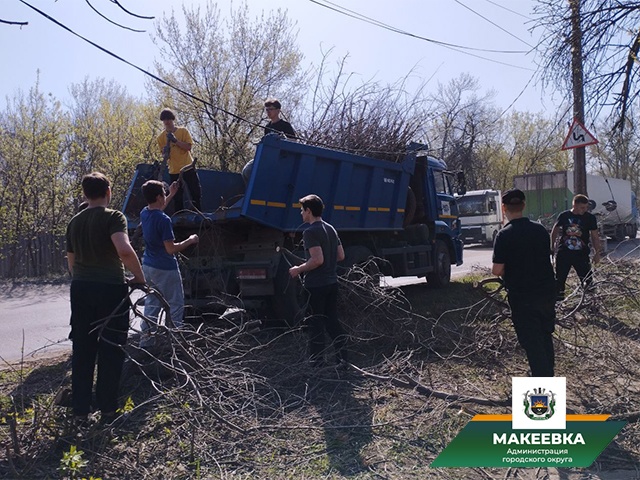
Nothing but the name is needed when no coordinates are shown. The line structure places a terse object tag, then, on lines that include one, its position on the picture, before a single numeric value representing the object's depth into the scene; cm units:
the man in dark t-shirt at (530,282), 461
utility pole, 784
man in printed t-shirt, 782
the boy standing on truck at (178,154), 772
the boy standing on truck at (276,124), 834
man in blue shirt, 568
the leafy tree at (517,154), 4109
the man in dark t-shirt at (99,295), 426
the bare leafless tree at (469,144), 3412
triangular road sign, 912
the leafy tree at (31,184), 1783
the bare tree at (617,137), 840
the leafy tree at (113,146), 1898
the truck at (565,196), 2505
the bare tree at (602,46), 739
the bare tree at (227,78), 2056
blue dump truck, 715
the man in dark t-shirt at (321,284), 562
